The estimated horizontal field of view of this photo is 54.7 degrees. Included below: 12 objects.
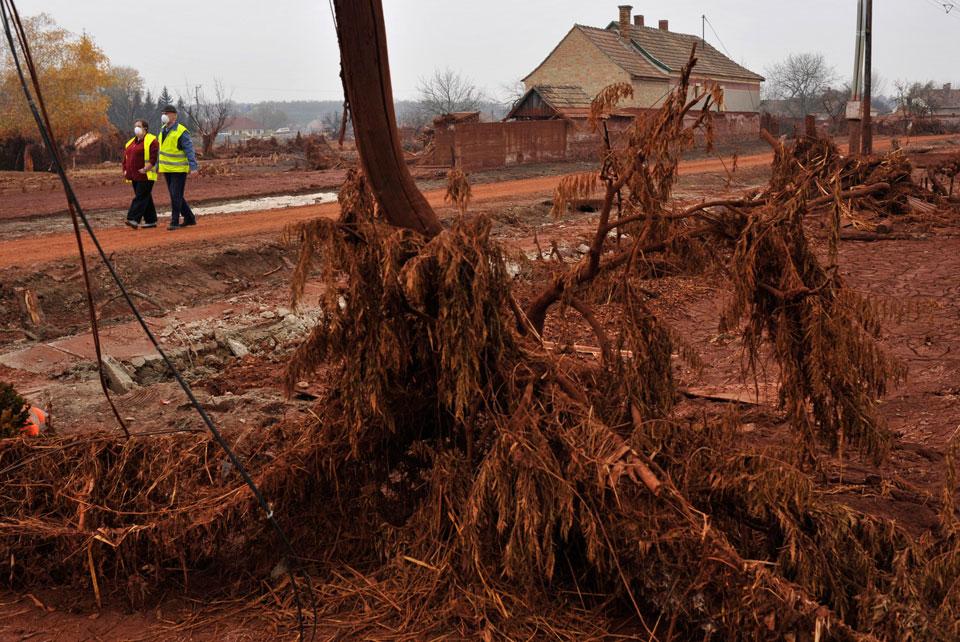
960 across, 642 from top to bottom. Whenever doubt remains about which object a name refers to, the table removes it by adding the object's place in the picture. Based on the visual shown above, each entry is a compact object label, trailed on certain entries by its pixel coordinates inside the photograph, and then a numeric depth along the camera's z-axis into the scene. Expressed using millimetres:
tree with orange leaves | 50219
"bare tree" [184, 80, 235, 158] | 44531
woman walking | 14234
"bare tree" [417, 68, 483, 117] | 71562
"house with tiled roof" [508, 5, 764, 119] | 46375
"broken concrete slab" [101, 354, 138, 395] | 7691
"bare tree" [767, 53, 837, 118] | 86500
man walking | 14328
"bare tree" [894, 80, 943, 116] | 59875
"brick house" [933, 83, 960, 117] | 83000
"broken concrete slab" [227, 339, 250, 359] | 8922
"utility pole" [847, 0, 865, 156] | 23984
